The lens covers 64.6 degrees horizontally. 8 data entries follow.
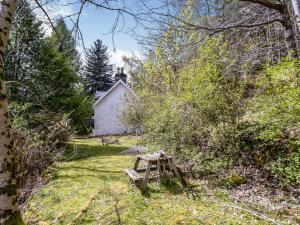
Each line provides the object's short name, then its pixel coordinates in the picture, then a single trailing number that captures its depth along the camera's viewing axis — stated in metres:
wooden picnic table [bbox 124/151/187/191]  6.33
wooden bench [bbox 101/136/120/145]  19.05
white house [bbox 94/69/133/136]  27.67
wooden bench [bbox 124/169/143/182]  6.37
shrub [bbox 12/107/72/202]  6.96
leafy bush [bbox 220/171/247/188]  6.27
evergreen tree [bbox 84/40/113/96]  39.88
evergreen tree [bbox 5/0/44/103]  12.74
